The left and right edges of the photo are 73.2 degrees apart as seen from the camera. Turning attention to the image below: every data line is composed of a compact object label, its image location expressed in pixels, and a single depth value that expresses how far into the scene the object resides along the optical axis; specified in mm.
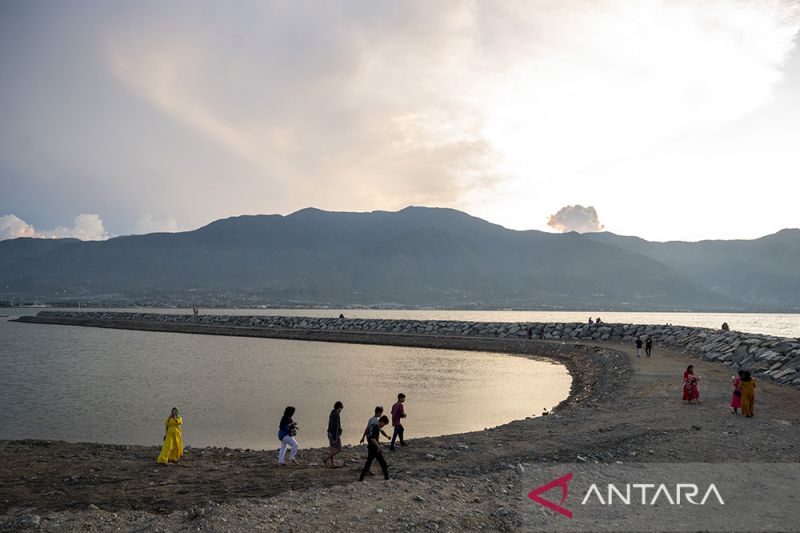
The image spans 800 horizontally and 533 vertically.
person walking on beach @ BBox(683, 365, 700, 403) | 21031
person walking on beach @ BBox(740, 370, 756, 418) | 18234
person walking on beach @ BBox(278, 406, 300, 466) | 13680
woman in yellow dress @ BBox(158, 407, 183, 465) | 14070
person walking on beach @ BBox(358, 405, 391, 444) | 12177
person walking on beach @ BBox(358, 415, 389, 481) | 11750
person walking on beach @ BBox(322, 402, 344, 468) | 13336
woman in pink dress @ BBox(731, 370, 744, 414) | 18750
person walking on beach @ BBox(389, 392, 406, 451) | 15570
